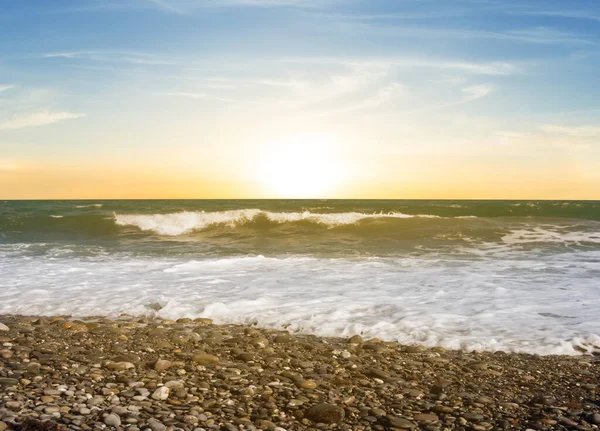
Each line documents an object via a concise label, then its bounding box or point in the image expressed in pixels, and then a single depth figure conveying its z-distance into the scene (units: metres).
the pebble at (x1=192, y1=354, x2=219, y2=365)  4.53
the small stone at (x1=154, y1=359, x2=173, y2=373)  4.32
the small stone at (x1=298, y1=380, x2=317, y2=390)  3.97
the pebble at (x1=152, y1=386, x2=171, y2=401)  3.64
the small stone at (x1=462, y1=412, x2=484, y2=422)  3.46
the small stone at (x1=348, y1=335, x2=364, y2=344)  5.36
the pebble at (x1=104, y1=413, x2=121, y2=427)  3.17
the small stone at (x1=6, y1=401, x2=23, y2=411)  3.32
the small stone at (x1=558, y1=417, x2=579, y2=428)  3.36
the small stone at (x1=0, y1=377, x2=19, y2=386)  3.77
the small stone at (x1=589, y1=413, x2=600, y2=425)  3.40
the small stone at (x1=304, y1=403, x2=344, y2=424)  3.38
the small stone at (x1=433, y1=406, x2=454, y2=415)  3.57
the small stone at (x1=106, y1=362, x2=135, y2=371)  4.29
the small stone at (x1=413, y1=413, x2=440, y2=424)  3.42
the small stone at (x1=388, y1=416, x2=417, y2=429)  3.33
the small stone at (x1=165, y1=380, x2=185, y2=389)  3.86
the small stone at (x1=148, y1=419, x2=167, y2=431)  3.12
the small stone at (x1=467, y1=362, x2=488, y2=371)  4.56
